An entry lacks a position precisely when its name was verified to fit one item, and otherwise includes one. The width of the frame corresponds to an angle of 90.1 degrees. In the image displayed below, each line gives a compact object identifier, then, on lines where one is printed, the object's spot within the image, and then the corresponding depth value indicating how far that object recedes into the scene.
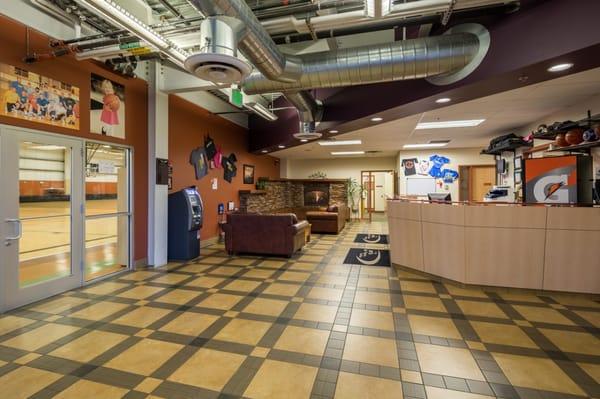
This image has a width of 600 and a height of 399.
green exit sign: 4.91
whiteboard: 10.43
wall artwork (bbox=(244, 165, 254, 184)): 9.02
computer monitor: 4.81
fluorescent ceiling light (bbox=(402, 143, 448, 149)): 9.20
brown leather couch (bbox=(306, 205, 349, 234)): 8.71
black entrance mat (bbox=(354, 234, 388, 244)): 7.57
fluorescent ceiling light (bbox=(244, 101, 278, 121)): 5.39
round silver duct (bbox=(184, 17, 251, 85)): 2.31
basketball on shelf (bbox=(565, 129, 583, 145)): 4.39
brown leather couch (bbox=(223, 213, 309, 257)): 5.75
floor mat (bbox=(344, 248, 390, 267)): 5.45
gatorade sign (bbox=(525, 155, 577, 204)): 4.65
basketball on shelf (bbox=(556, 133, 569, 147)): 4.61
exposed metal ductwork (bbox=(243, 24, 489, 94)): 3.15
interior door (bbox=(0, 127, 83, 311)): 3.30
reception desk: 3.63
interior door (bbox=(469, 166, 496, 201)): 10.09
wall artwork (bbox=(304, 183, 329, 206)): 12.57
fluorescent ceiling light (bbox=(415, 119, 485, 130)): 6.13
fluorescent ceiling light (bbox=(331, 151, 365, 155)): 10.80
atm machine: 5.55
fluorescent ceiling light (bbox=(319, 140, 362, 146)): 8.34
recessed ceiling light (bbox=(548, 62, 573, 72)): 2.87
